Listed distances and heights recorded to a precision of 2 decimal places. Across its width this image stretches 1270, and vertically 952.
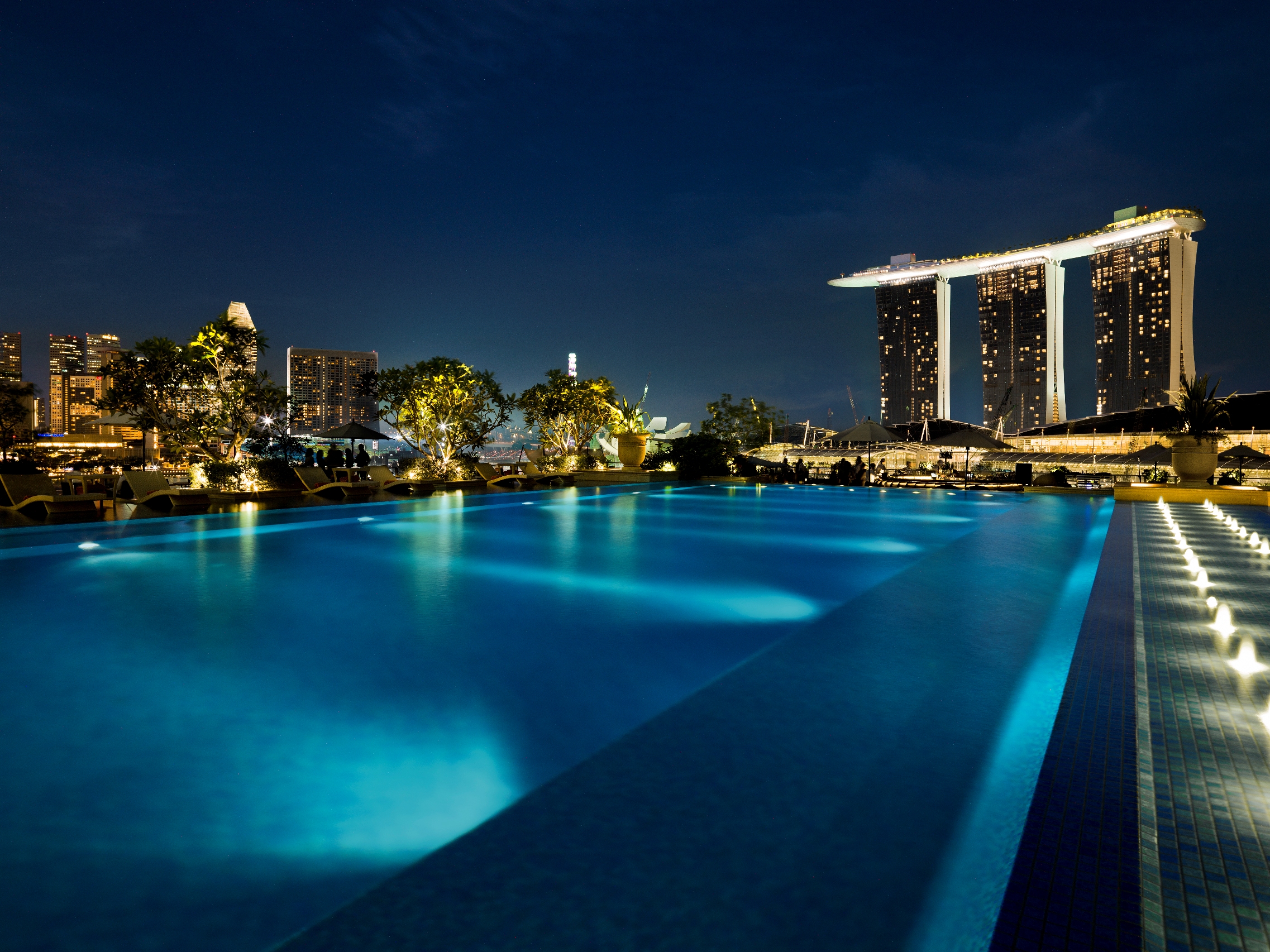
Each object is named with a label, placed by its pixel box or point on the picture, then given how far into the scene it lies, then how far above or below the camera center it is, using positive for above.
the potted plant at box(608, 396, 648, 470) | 20.47 +1.14
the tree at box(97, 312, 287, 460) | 13.11 +1.56
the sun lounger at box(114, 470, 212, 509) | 10.52 -0.48
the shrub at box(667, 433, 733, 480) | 20.80 +0.36
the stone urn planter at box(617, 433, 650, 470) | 20.45 +0.54
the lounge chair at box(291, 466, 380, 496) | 13.10 -0.41
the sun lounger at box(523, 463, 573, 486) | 18.36 -0.30
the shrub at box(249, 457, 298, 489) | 13.16 -0.20
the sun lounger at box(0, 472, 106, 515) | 9.27 -0.50
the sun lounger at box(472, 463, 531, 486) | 17.48 -0.32
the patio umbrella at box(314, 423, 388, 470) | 21.25 +1.08
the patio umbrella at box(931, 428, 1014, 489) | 19.52 +0.86
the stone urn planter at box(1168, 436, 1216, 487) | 13.69 +0.22
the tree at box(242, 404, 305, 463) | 15.09 +0.72
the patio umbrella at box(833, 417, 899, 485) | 20.06 +1.06
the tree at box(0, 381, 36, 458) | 23.47 +2.02
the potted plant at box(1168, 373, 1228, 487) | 13.34 +0.72
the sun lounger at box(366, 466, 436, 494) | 14.55 -0.42
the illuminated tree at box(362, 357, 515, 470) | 17.62 +1.74
